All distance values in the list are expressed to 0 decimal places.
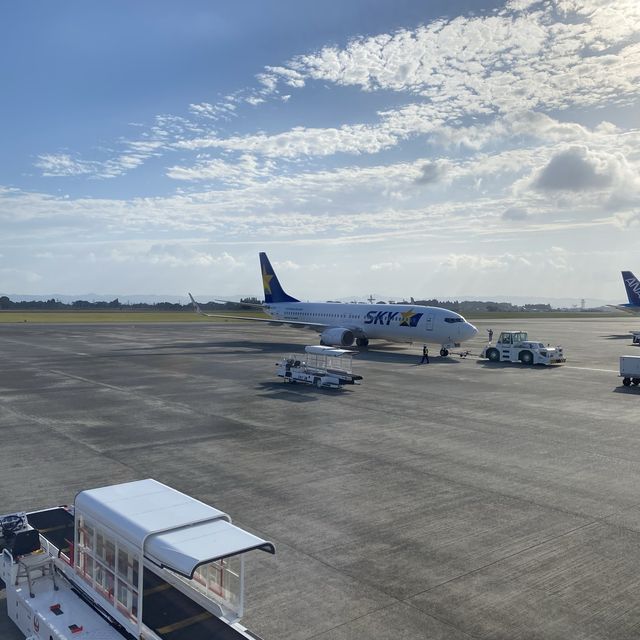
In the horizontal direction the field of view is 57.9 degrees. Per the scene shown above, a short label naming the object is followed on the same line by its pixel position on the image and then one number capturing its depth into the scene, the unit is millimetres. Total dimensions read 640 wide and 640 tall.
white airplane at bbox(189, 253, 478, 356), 47403
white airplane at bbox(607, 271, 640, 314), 91000
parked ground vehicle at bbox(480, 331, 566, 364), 43906
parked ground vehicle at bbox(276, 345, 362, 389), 31312
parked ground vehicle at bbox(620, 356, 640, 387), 32969
